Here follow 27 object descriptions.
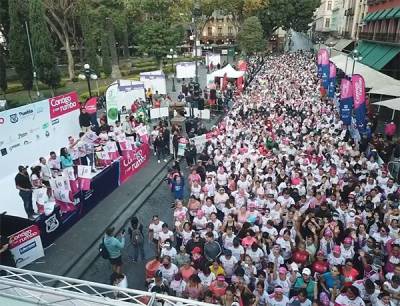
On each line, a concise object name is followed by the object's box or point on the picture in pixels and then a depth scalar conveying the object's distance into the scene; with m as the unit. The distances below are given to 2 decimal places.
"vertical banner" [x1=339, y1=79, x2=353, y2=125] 16.94
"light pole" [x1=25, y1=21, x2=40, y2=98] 28.73
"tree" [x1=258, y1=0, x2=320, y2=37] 64.38
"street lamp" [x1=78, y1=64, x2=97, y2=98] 22.22
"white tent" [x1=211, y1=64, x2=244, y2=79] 27.59
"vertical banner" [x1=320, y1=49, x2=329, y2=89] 25.56
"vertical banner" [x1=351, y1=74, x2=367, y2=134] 15.62
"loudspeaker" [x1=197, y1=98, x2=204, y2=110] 23.36
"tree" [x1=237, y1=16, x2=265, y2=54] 51.91
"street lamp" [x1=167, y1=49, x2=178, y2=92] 42.03
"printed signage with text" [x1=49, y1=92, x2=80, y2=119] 15.77
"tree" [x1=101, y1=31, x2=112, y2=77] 39.46
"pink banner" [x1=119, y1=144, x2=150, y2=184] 14.32
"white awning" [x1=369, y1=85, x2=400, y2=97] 18.05
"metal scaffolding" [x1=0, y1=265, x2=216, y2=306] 5.16
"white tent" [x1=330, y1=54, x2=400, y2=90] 21.23
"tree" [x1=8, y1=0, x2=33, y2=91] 28.62
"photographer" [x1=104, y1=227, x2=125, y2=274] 8.53
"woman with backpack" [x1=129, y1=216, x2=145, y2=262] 9.34
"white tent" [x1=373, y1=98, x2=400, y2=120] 15.65
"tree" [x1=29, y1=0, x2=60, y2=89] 27.69
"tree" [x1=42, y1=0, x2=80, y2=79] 35.50
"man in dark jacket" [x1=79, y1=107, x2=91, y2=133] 17.27
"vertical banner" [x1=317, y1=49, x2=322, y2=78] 29.23
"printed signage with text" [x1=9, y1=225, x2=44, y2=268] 8.92
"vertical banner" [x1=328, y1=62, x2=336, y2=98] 23.53
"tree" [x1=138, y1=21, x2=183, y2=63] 41.69
